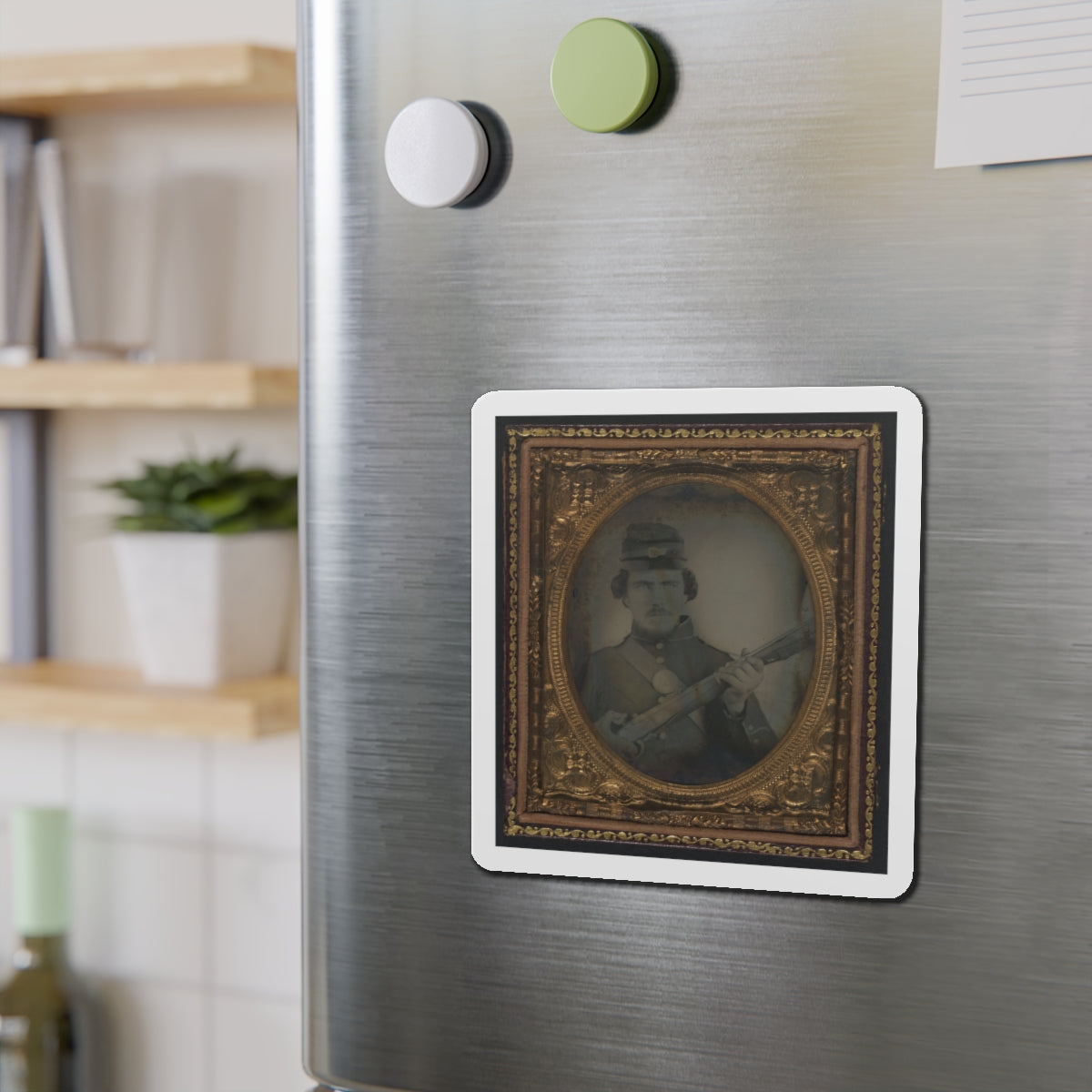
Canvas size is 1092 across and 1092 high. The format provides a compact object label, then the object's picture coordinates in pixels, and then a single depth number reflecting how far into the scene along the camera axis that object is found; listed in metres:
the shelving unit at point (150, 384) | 1.01
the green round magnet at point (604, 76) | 0.49
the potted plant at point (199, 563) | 1.08
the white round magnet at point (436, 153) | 0.51
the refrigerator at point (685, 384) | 0.47
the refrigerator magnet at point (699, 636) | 0.48
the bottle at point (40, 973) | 1.18
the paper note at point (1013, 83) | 0.45
